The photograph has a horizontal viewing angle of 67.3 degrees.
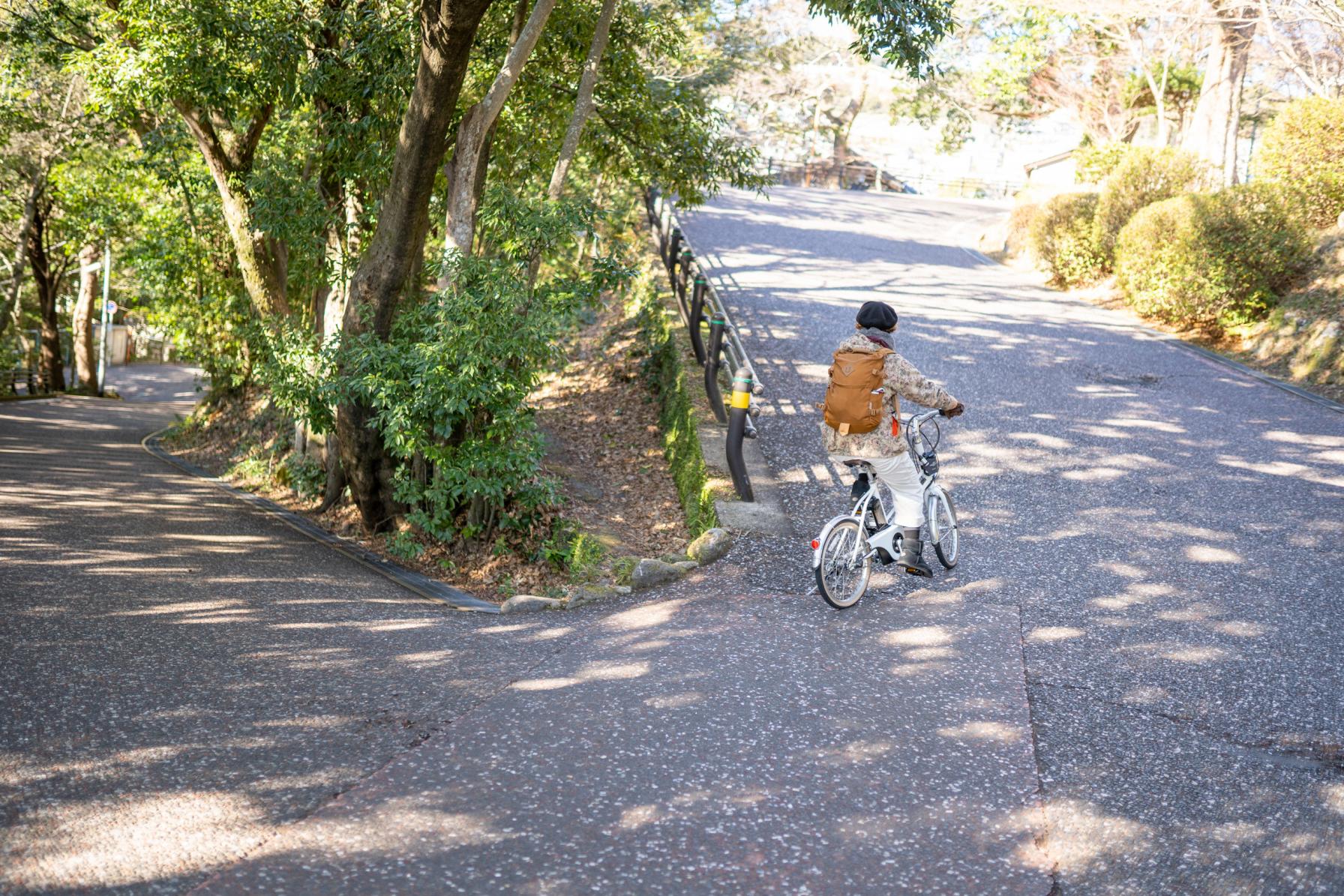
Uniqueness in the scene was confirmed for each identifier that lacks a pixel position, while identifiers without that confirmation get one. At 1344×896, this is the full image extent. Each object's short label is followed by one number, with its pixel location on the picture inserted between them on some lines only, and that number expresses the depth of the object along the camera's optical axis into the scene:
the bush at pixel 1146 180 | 18.58
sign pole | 29.80
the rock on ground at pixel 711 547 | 7.61
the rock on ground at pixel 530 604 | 7.34
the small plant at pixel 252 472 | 14.16
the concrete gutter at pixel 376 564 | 8.15
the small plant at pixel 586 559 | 8.20
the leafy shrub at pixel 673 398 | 9.05
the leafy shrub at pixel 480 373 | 8.16
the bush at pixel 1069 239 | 19.94
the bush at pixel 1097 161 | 22.59
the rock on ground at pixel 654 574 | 7.42
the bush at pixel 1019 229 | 24.09
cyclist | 6.44
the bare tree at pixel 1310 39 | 14.95
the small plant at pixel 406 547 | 9.35
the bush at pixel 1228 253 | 15.14
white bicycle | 6.47
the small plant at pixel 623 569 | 7.66
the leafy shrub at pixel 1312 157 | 15.80
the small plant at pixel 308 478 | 12.43
